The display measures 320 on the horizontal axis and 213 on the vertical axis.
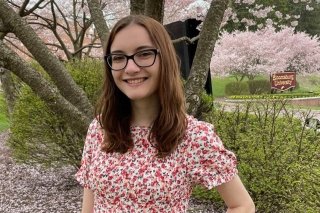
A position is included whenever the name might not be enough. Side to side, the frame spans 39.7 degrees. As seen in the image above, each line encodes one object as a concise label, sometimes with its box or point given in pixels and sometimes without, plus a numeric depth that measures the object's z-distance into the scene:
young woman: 1.40
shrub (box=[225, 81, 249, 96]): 24.92
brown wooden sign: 22.44
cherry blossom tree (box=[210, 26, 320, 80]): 26.25
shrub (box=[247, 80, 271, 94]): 25.02
